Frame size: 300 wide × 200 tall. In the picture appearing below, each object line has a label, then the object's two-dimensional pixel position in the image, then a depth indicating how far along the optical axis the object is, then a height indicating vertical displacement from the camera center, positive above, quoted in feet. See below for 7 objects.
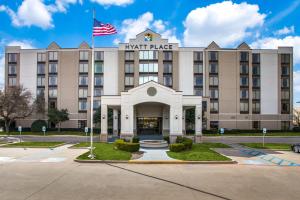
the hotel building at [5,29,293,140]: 171.12 +25.03
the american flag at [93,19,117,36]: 57.62 +20.24
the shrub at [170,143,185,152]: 66.69 -12.03
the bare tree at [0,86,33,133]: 143.23 +1.76
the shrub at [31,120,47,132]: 158.71 -13.69
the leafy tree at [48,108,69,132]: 156.70 -6.27
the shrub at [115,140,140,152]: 66.08 -11.93
